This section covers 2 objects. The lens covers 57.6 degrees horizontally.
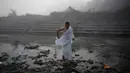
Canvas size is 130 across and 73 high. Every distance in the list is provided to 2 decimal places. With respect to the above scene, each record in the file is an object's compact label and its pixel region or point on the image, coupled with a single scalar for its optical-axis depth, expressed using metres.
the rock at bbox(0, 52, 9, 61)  6.22
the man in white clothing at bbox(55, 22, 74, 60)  5.83
